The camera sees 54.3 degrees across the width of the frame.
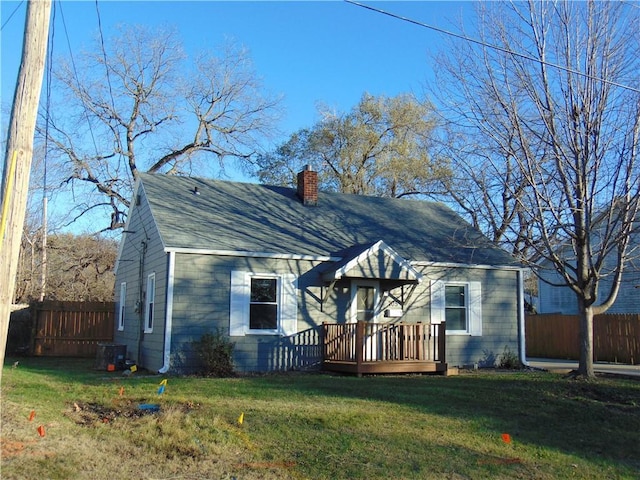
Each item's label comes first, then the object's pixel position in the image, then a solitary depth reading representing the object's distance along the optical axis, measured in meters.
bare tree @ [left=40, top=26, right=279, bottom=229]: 31.34
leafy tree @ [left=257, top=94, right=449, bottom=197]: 34.66
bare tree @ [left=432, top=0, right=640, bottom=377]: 12.78
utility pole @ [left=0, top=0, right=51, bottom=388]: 5.97
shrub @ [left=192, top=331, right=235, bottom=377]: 14.02
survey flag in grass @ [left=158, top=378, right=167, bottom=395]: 10.27
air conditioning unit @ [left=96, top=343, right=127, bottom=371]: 15.73
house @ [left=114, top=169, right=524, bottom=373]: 14.77
